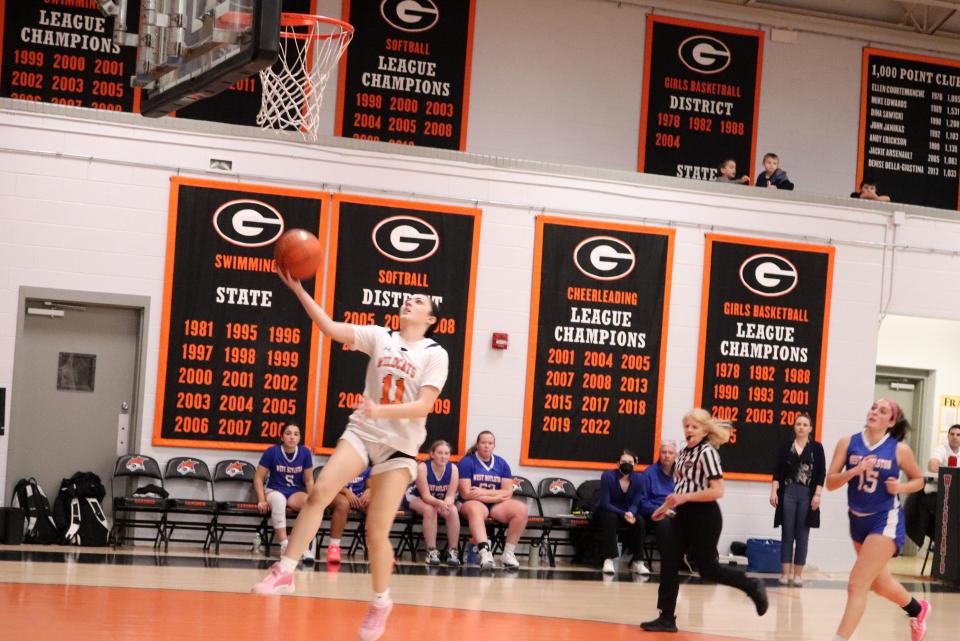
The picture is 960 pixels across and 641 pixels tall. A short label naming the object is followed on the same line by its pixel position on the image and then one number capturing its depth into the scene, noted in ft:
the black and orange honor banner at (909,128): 54.85
